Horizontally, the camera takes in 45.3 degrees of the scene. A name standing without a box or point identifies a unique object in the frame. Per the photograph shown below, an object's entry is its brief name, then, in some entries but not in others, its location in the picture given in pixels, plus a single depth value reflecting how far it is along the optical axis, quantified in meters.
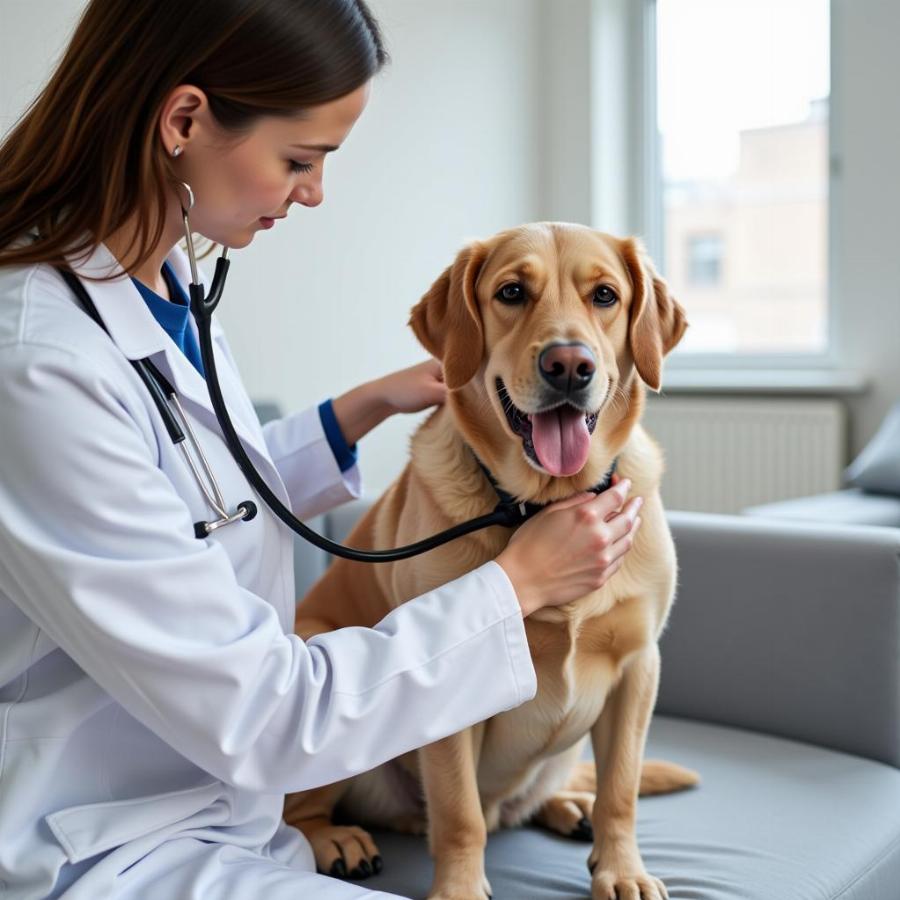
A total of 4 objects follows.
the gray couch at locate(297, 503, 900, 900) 1.45
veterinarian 0.97
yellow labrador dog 1.35
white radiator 4.23
